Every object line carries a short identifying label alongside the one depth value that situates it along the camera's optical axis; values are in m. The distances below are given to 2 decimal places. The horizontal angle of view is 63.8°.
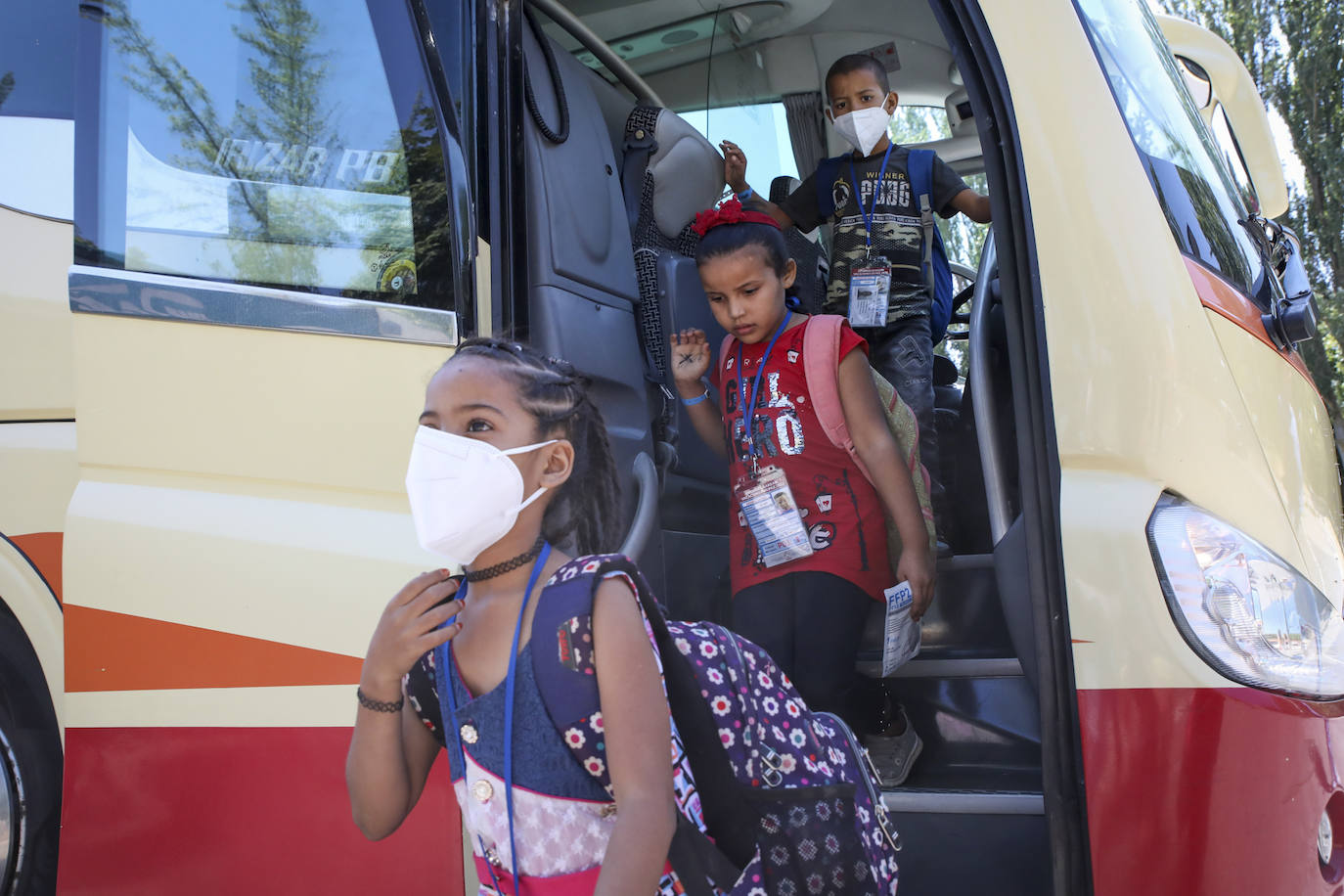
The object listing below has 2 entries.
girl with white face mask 1.27
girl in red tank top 2.44
